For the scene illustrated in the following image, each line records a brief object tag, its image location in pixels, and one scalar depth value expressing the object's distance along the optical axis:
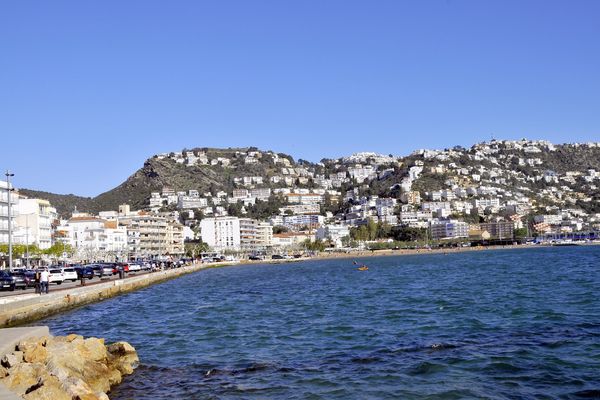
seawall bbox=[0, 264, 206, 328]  27.45
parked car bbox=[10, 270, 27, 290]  44.53
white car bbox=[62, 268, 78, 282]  53.84
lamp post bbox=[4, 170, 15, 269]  59.33
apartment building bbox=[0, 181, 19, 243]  95.12
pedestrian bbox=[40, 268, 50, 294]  37.53
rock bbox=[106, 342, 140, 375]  17.97
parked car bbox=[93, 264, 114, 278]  65.68
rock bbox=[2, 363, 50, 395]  13.57
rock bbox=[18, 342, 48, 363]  15.91
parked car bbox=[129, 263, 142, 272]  83.97
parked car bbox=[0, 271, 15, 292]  43.25
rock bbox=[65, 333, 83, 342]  18.70
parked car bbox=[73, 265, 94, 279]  58.15
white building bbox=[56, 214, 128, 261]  132.25
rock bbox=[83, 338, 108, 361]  17.59
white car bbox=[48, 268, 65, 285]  51.62
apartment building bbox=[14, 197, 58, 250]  105.88
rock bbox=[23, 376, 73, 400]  12.12
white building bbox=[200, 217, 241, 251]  194.41
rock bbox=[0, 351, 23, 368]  15.13
